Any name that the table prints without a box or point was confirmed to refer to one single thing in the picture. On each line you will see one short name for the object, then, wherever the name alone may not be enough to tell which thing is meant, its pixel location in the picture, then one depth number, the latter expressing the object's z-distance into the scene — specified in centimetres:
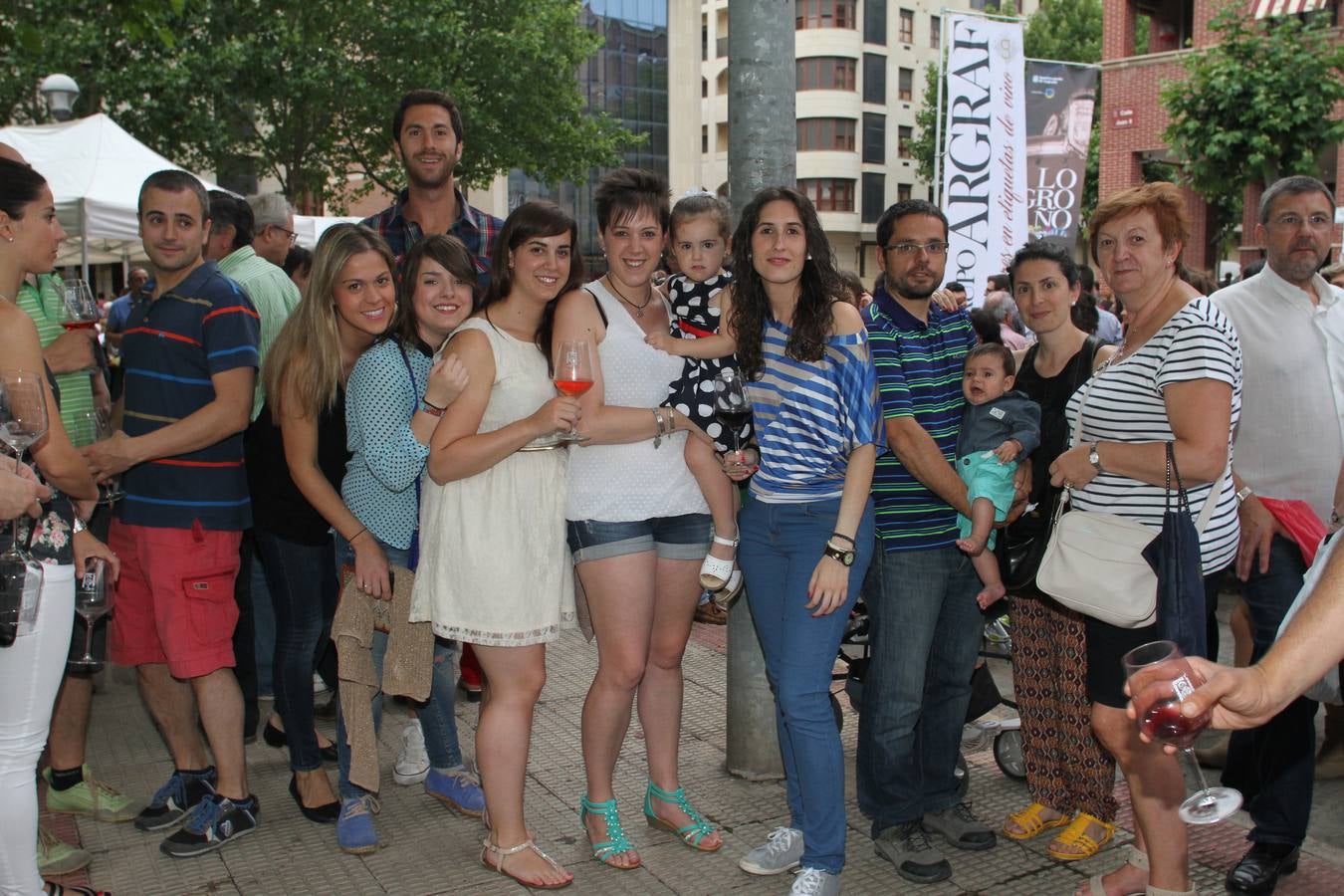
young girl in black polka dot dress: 376
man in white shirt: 411
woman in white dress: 374
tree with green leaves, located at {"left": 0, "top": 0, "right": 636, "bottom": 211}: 2131
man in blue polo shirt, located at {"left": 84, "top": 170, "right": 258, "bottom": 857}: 409
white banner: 1250
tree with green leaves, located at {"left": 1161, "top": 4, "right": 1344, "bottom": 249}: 1891
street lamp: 1325
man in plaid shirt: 513
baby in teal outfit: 373
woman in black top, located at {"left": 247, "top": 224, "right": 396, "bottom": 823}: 410
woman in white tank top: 380
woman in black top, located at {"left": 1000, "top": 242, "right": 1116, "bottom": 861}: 399
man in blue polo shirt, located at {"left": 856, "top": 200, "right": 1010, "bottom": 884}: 380
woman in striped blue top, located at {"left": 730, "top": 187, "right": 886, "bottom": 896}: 362
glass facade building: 5734
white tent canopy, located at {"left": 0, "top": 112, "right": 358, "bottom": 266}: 1092
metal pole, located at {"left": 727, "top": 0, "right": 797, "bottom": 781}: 453
